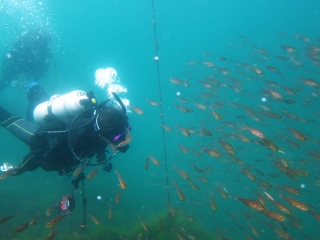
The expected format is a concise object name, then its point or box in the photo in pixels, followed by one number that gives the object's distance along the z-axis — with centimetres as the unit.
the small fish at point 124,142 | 440
